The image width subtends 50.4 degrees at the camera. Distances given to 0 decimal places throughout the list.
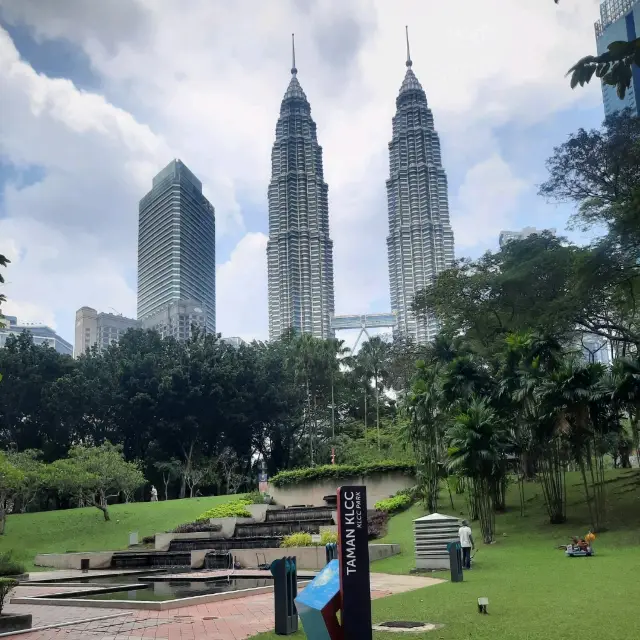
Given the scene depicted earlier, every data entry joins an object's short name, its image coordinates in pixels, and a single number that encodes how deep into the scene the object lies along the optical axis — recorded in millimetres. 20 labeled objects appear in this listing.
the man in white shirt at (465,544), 15711
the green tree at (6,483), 25498
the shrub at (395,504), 29062
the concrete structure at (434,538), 16797
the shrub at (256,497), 35647
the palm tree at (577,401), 20391
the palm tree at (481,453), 20734
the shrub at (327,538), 21212
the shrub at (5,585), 9516
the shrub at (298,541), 21516
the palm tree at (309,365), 55500
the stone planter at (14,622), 9438
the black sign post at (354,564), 6074
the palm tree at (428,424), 27703
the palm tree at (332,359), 55344
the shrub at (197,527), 28719
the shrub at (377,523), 24927
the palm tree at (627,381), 19906
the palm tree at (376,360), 54656
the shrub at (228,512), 31625
